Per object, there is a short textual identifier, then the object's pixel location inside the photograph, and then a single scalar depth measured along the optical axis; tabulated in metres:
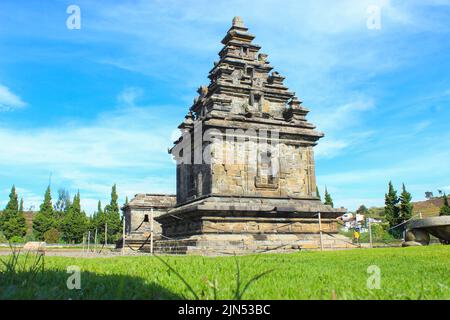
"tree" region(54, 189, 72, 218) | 92.31
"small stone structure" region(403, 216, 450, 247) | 13.71
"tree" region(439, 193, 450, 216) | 42.69
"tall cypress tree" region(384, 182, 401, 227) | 43.72
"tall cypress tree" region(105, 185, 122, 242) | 54.16
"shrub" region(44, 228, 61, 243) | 51.94
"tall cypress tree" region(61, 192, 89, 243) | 55.28
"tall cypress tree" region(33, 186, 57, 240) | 53.12
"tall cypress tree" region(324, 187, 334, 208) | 49.49
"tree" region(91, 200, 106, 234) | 55.22
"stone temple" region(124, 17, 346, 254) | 16.53
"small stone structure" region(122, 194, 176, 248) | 32.53
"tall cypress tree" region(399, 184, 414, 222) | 42.34
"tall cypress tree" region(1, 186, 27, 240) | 51.36
